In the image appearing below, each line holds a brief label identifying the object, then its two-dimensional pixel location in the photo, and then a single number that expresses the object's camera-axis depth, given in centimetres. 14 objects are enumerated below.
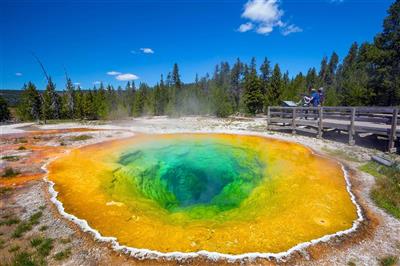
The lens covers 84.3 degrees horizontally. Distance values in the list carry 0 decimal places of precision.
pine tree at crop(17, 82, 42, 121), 4160
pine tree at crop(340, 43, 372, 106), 2664
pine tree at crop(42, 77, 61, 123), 4614
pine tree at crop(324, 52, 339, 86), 7996
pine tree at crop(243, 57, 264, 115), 3734
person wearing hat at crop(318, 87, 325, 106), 1626
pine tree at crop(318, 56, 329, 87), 7800
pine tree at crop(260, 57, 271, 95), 4596
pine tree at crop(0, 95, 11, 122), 5000
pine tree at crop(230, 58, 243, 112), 5822
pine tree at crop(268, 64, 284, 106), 4175
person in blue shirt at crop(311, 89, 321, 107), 1600
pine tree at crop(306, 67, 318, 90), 6447
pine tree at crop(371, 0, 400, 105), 2294
